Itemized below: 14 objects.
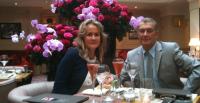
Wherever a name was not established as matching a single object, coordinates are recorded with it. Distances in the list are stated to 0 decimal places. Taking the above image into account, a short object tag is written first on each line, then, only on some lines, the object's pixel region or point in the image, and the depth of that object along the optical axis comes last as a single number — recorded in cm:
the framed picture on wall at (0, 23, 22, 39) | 903
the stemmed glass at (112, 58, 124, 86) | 150
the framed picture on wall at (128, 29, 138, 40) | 985
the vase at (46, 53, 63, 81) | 214
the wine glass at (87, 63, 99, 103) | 138
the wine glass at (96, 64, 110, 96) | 138
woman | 183
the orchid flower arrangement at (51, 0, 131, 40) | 223
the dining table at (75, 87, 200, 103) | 122
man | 184
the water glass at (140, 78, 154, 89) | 149
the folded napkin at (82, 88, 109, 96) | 141
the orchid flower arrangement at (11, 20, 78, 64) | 208
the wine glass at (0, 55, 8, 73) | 444
